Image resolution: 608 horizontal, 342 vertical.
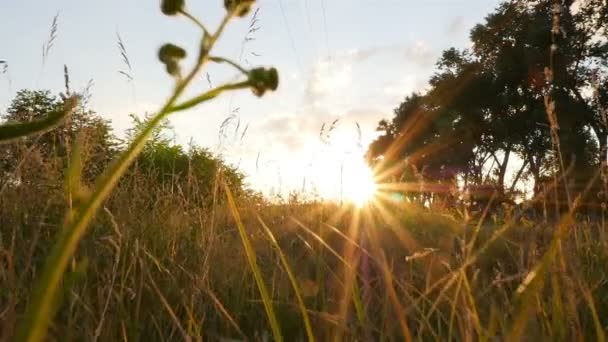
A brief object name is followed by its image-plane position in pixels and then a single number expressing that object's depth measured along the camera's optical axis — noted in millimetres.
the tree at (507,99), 21172
